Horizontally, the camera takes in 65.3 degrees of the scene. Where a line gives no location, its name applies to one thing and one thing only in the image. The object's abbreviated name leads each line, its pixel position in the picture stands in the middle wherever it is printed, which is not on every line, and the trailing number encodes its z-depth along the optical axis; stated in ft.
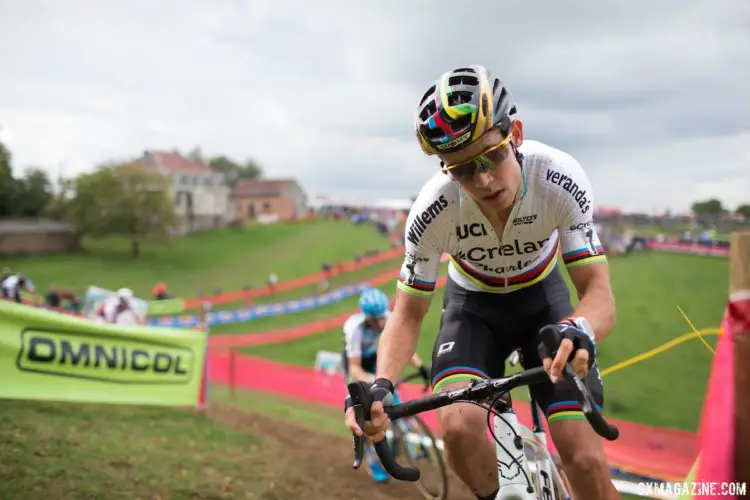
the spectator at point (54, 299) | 70.13
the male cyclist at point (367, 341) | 23.00
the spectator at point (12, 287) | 45.55
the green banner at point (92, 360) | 23.85
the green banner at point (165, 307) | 93.60
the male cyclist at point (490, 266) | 8.82
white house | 199.51
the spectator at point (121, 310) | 35.06
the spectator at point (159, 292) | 54.21
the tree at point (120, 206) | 148.66
